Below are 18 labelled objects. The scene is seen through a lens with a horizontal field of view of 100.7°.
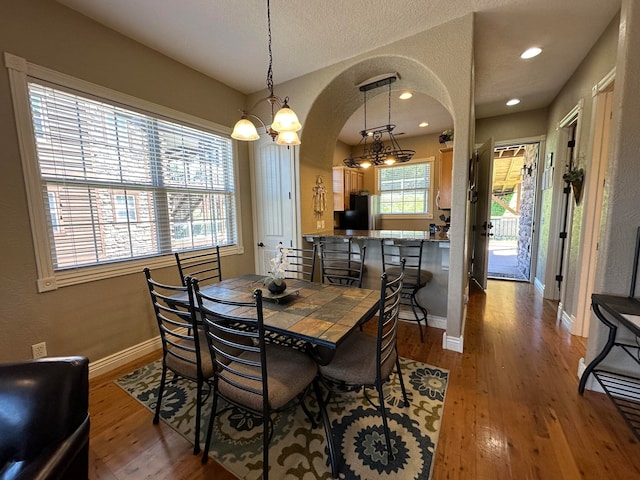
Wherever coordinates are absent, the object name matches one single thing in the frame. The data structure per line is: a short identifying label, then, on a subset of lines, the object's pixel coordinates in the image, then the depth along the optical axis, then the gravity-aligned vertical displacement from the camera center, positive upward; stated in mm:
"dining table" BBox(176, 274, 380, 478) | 1359 -615
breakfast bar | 2891 -622
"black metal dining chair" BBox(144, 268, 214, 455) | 1440 -873
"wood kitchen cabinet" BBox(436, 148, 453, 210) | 4031 +466
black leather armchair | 825 -681
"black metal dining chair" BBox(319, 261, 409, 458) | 1427 -878
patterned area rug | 1374 -1338
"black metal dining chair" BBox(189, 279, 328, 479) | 1224 -872
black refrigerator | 5895 -137
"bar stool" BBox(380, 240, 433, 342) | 2732 -689
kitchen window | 5953 +451
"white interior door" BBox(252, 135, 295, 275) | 3328 +151
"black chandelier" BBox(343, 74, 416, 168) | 3102 +776
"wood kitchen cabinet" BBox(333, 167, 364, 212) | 5727 +499
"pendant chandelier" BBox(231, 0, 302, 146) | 1699 +557
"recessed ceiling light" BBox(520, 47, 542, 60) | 2689 +1568
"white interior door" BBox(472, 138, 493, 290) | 3789 -106
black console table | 1646 -1101
